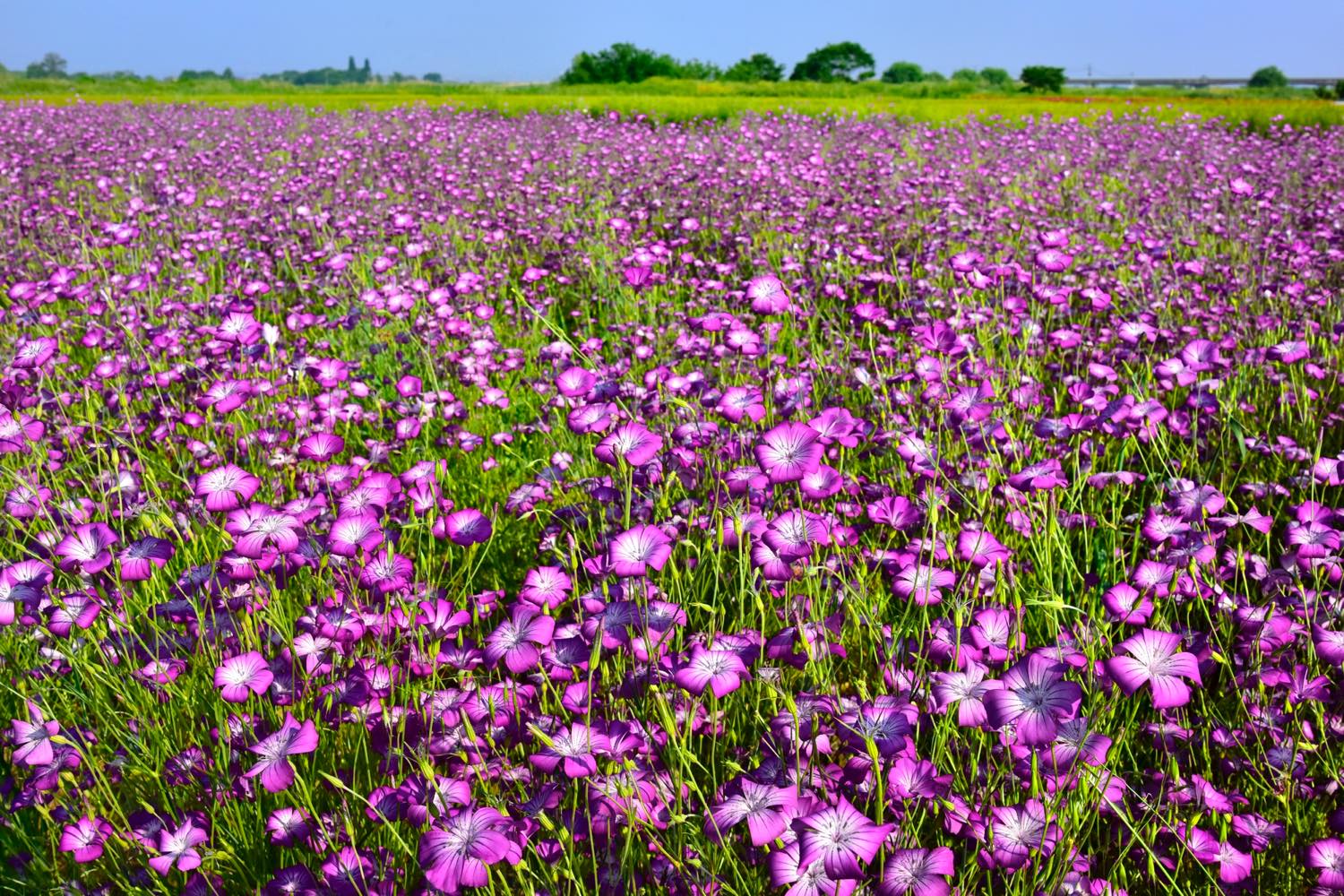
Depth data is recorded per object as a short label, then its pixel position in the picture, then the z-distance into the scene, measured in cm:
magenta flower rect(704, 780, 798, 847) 82
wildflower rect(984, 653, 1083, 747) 79
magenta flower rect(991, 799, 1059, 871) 86
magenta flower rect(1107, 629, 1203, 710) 80
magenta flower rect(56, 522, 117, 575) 101
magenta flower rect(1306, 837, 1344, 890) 87
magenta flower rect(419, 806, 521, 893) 81
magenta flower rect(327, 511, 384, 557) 99
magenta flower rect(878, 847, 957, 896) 83
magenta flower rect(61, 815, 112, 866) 94
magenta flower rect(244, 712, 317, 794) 87
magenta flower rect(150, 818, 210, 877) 89
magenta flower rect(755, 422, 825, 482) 98
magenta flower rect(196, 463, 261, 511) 103
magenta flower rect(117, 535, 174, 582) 99
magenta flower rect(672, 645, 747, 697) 88
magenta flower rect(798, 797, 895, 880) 79
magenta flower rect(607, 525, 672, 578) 93
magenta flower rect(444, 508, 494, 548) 99
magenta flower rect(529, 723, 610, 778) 87
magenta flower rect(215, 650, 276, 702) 91
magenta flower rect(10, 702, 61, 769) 96
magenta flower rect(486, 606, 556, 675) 91
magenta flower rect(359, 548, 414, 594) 96
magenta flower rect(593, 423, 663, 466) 102
